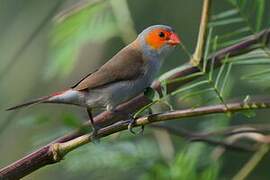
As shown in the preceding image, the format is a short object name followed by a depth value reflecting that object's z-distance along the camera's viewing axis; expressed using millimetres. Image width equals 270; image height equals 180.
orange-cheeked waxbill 1715
